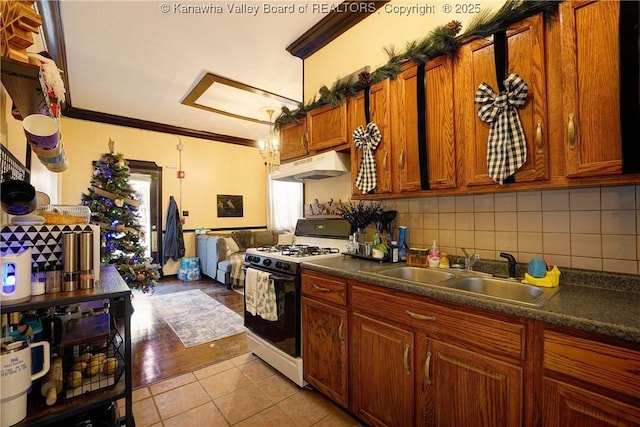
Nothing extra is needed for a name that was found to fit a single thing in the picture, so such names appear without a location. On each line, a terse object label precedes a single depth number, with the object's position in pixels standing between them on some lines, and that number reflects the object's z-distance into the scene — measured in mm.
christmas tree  3477
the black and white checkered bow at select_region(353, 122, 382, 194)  2004
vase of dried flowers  2266
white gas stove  2088
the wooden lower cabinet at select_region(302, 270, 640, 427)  930
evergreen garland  1336
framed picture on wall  6039
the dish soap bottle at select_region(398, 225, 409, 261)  2059
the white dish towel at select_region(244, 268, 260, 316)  2363
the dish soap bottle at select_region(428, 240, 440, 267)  1873
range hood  2268
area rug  2975
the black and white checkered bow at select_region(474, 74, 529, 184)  1361
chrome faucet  1761
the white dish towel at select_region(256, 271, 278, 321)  2213
